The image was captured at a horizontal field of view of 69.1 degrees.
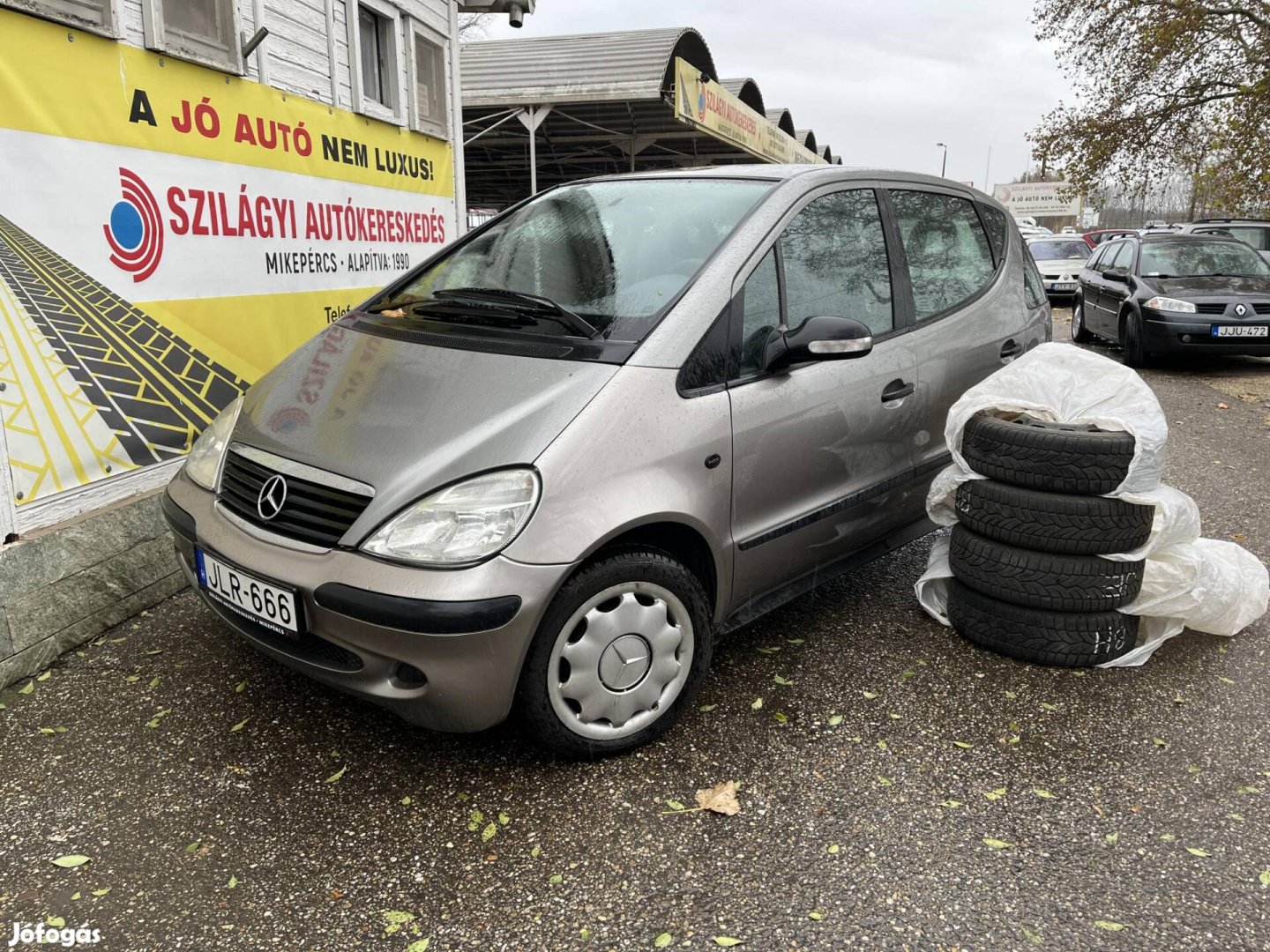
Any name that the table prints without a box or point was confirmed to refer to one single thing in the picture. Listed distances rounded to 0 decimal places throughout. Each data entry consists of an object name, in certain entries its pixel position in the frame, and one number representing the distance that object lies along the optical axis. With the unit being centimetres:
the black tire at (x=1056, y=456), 323
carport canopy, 1252
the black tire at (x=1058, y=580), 332
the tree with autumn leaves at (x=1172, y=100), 2002
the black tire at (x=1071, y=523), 327
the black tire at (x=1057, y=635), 340
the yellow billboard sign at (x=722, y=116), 1200
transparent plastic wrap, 332
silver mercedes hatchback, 246
